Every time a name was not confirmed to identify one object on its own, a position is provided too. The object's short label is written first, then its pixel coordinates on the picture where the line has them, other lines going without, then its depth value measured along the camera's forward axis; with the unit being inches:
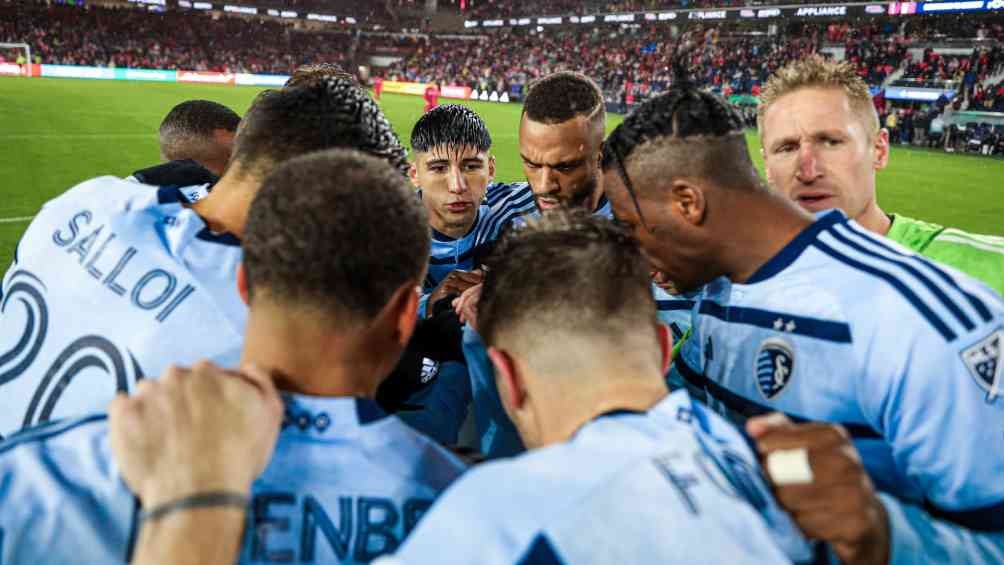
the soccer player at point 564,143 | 152.4
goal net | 1318.9
